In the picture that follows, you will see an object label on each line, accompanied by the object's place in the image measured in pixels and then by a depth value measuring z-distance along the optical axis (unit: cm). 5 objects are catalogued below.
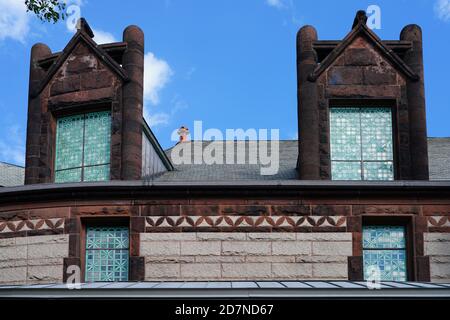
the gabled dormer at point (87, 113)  1623
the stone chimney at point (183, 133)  2483
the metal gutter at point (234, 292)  927
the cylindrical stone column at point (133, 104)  1595
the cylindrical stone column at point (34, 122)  1670
